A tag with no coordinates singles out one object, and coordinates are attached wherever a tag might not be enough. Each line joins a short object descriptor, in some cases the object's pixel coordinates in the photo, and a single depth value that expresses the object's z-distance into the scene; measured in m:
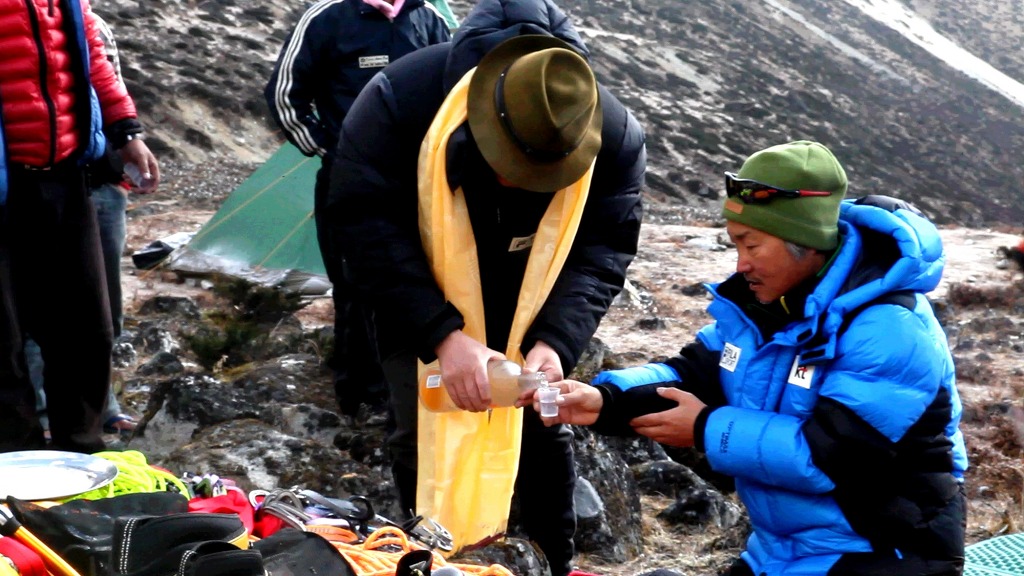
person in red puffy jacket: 3.73
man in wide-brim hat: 3.10
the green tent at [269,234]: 8.14
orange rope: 2.44
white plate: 2.58
